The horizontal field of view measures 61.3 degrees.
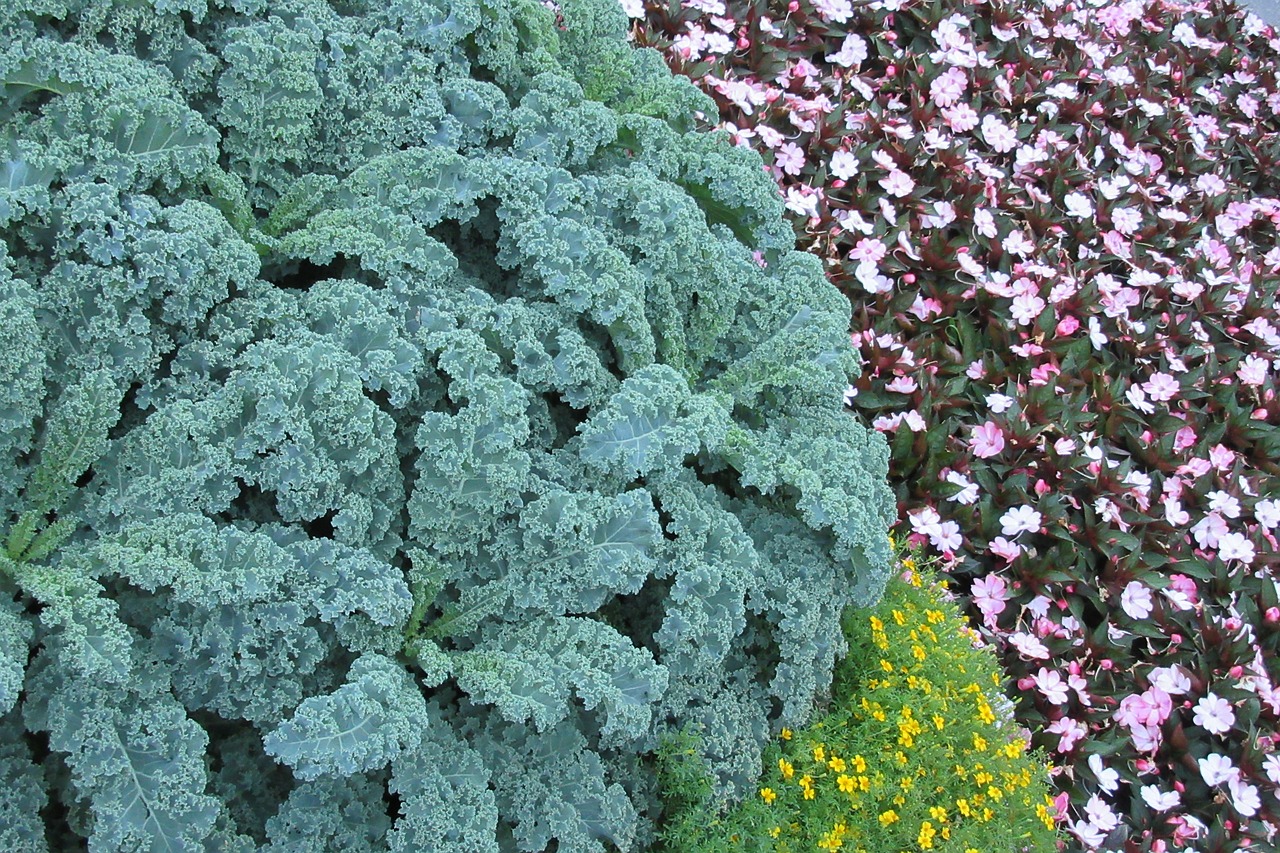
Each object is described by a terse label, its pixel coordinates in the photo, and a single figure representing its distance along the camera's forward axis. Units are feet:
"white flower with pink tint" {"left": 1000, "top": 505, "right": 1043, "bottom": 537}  10.19
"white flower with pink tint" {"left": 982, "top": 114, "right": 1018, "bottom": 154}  13.12
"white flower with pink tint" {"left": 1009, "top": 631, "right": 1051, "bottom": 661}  9.53
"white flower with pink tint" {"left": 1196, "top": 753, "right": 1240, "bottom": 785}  9.54
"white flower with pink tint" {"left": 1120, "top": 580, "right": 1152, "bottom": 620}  10.16
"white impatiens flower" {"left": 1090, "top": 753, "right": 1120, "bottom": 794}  9.16
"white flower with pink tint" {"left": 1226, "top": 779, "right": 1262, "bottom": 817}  9.34
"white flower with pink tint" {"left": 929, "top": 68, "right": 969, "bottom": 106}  13.17
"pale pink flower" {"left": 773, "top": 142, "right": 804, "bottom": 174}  11.85
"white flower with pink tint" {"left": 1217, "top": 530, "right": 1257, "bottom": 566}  10.73
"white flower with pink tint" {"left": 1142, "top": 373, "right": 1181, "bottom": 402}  11.72
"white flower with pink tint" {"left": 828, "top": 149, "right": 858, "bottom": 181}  11.98
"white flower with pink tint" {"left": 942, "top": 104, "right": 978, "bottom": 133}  12.98
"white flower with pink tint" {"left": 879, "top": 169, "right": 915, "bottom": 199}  12.12
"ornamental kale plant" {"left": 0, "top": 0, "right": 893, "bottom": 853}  5.71
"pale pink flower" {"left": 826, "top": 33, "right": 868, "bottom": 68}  13.26
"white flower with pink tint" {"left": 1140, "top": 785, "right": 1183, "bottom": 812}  9.27
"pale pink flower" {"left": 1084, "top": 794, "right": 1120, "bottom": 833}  8.98
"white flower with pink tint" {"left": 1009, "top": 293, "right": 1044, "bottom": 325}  11.61
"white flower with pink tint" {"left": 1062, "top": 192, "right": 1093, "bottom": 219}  12.87
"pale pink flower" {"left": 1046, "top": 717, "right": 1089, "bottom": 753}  9.30
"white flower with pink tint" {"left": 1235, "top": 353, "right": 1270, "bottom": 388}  12.12
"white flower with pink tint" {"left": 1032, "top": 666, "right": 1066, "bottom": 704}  9.37
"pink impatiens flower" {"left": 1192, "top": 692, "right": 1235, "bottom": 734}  9.72
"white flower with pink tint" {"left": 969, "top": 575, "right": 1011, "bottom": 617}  9.89
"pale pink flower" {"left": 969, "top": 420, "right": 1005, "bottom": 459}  10.72
